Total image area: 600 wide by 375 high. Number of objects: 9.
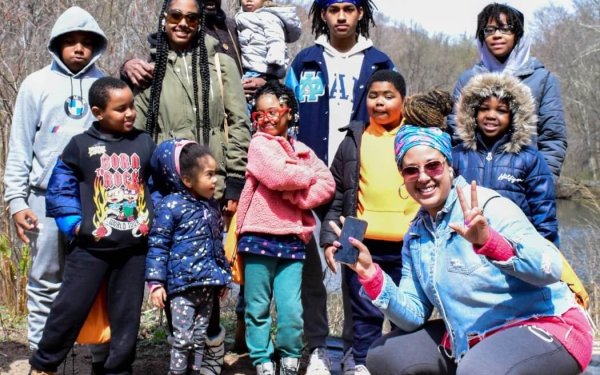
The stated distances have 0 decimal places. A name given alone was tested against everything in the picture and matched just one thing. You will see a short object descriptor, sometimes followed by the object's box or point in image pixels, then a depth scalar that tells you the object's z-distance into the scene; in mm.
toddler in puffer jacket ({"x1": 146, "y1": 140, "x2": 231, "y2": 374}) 3811
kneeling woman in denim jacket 2879
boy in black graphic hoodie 3799
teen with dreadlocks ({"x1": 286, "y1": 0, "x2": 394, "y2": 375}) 4535
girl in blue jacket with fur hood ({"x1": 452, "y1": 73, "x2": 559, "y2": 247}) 3803
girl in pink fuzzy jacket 4016
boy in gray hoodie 4051
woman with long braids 4172
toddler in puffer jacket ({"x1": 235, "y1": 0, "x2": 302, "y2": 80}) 4797
